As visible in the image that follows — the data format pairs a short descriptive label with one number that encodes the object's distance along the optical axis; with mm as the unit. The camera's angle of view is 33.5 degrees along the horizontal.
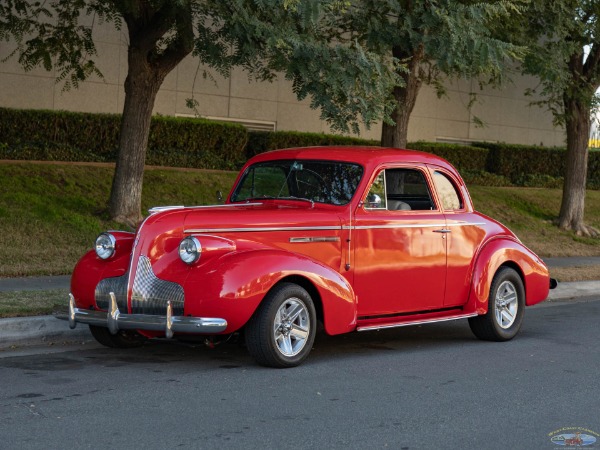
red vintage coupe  7762
